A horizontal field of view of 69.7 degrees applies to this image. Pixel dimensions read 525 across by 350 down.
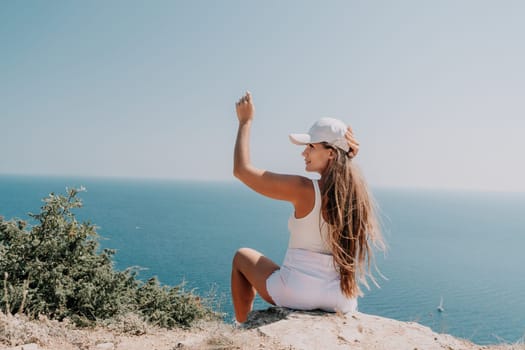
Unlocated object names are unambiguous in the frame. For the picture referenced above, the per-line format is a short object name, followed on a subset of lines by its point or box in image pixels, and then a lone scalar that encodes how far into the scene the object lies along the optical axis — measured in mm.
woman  2787
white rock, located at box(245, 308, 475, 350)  2629
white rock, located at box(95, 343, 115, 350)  3232
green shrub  4488
